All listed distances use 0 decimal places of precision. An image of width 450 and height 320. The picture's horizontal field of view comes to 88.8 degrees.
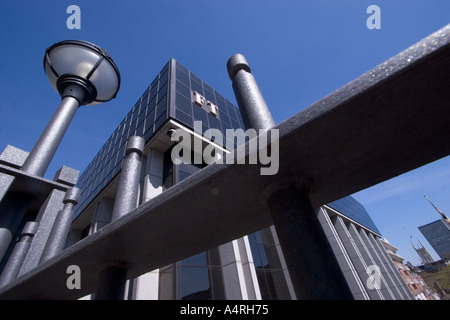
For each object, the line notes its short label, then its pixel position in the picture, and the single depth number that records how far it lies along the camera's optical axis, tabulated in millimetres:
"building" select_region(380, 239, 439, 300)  47375
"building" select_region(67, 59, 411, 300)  10109
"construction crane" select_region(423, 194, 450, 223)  25178
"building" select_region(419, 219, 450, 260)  153250
